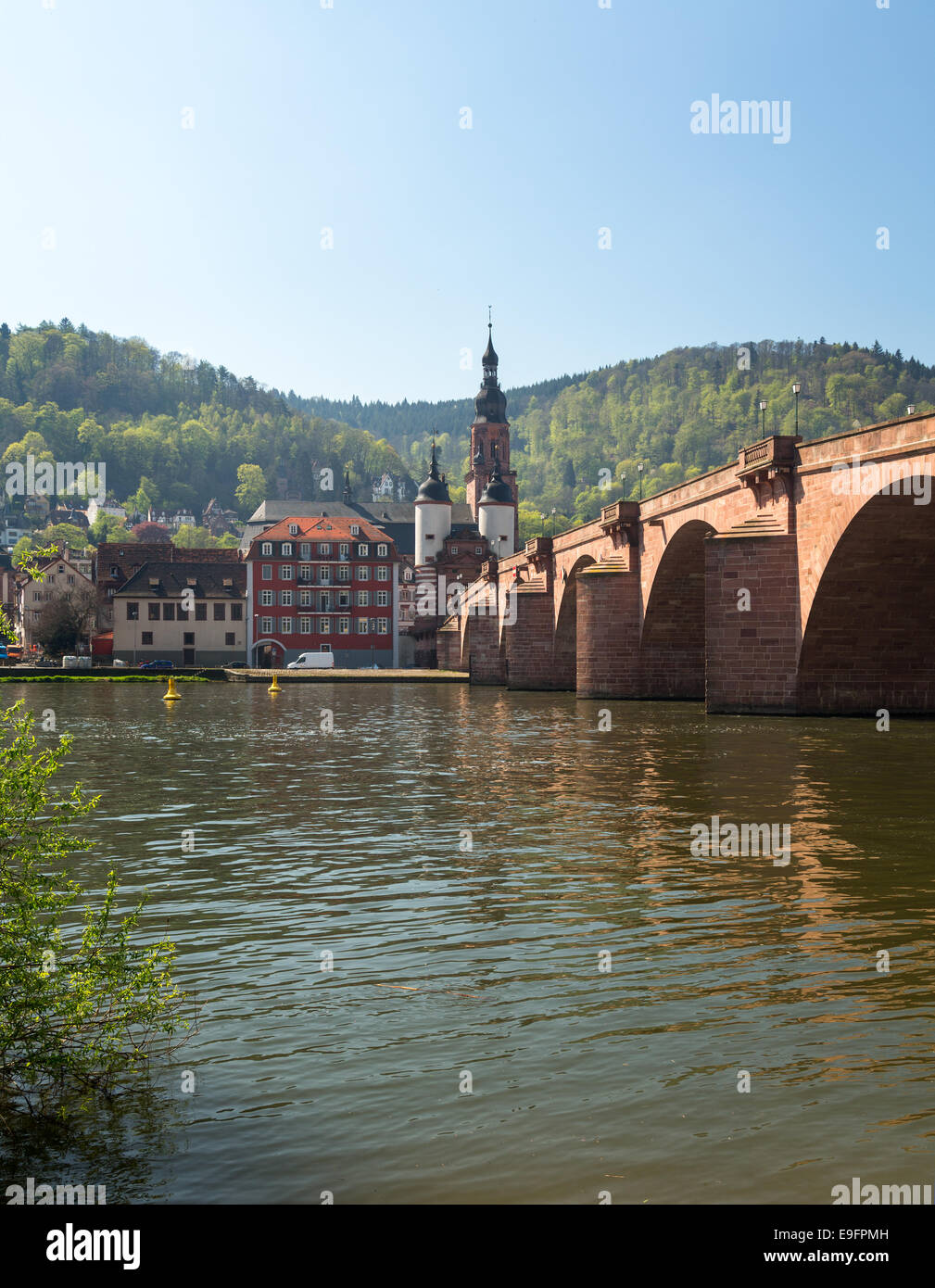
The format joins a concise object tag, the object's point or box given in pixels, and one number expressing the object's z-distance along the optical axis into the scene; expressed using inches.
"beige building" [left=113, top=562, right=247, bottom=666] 4065.0
